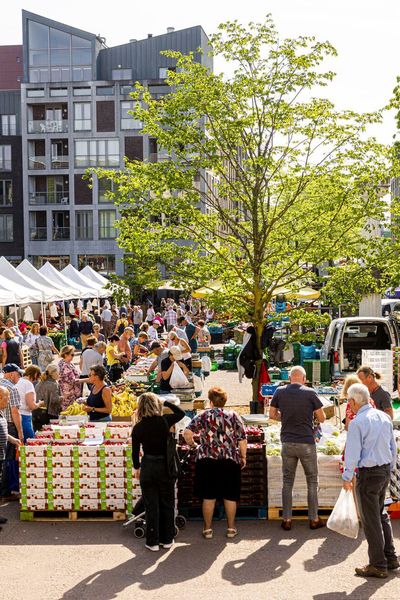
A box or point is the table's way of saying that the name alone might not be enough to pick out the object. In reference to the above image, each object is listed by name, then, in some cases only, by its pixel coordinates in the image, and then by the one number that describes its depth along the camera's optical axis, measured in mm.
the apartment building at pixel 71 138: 68750
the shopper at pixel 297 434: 8961
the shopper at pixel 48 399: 12242
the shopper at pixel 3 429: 9273
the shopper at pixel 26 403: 11023
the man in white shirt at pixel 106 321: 31031
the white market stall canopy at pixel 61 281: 33194
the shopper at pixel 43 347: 19547
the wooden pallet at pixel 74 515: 9562
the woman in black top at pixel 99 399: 11492
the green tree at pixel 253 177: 14617
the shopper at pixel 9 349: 18438
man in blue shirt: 7438
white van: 18359
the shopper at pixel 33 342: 19922
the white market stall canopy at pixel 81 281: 36844
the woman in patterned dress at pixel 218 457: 8742
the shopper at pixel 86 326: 26350
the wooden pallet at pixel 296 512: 9492
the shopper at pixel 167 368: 14633
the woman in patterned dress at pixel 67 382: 13344
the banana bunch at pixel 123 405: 12328
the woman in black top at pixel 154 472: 8445
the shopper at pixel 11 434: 10438
